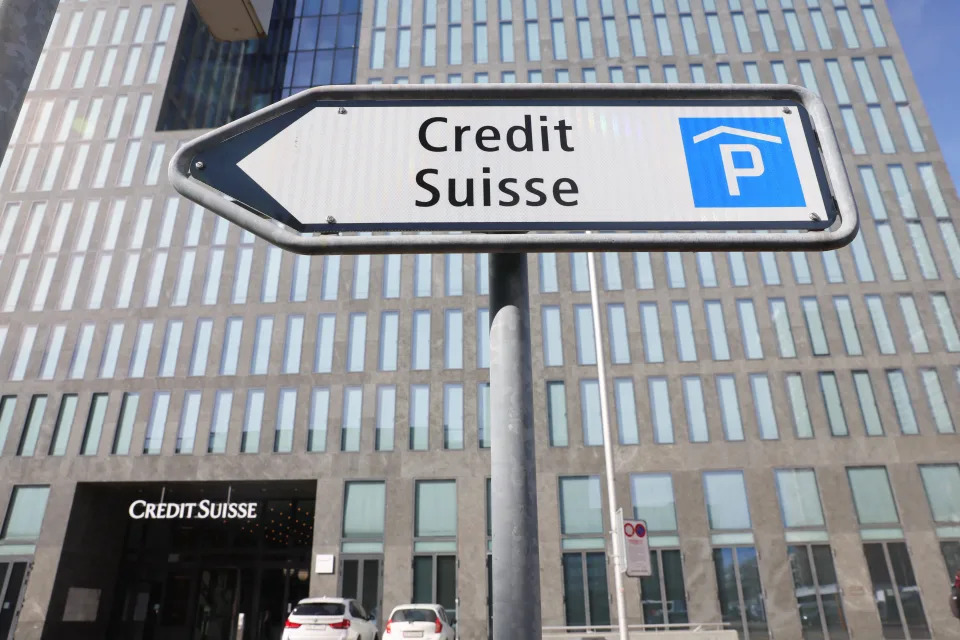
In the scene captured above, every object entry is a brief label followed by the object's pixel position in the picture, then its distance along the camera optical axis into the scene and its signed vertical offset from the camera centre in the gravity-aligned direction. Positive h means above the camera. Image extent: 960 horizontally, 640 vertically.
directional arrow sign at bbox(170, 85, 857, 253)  1.65 +1.16
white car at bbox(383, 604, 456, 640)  16.41 +0.16
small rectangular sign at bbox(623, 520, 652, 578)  12.72 +1.46
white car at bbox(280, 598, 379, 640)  15.60 +0.23
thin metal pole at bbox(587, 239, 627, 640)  15.92 +6.22
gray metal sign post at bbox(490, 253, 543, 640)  1.29 +0.34
